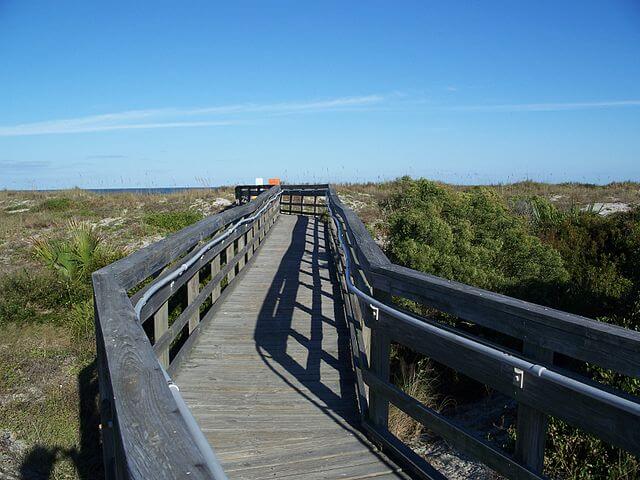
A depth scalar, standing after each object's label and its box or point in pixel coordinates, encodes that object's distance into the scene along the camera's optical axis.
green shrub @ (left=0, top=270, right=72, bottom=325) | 8.39
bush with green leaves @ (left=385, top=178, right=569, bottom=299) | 11.20
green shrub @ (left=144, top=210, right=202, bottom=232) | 18.50
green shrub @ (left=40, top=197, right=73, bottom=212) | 25.28
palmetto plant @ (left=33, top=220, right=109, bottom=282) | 9.45
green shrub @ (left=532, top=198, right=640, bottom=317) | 10.05
